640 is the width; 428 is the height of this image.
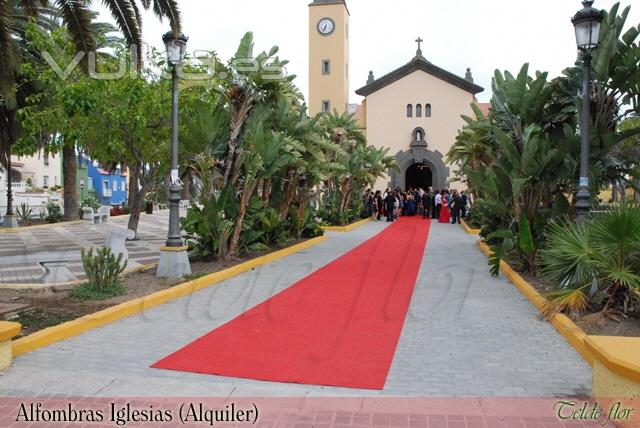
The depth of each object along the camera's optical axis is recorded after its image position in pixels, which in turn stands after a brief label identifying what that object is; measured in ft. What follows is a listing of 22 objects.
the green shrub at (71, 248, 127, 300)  26.17
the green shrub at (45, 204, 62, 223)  81.10
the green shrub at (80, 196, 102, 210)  98.94
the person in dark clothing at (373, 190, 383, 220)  96.84
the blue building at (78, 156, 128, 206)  182.30
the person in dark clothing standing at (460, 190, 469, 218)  88.43
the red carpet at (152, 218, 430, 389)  16.46
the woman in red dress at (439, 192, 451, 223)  89.45
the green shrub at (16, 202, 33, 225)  78.69
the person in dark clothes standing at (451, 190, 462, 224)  87.20
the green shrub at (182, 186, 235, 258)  36.50
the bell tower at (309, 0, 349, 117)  140.56
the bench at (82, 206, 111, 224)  86.69
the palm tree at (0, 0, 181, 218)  25.72
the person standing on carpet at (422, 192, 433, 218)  96.18
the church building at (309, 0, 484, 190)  132.87
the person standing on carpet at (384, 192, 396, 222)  91.36
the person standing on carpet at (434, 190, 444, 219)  96.28
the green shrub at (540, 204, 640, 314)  20.25
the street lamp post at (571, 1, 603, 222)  25.44
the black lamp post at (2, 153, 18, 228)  69.58
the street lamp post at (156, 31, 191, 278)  31.27
